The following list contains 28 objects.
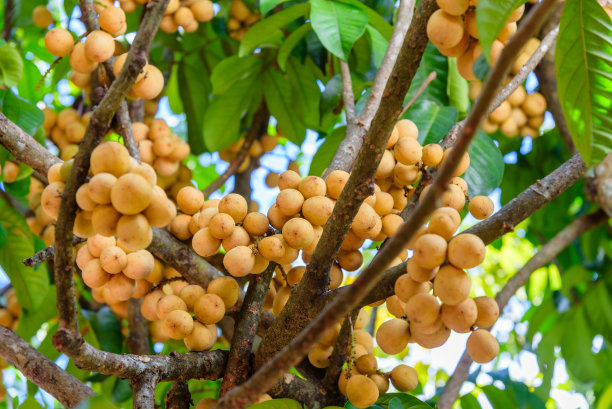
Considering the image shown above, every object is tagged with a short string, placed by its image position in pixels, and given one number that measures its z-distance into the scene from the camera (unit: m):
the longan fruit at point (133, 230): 0.75
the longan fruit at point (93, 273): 1.09
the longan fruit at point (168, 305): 1.12
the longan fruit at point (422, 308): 0.86
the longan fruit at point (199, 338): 1.10
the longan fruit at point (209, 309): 1.10
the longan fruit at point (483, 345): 0.92
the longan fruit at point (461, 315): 0.87
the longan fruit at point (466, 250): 0.82
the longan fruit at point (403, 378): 1.19
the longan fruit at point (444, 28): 0.82
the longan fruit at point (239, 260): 1.06
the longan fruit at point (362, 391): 1.07
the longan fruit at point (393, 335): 0.95
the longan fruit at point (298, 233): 1.03
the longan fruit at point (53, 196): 0.79
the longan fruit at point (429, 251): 0.83
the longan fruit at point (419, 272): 0.85
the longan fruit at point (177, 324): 1.06
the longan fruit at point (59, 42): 1.27
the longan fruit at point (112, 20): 1.23
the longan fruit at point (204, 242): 1.12
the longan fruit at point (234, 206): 1.11
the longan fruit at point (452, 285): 0.84
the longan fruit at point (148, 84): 1.22
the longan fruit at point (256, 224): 1.12
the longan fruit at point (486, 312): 0.90
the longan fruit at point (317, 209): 1.06
